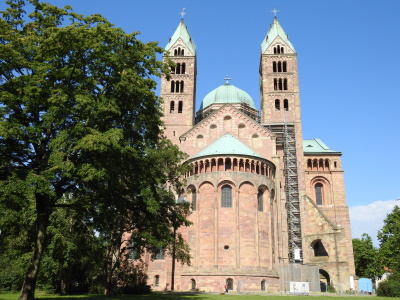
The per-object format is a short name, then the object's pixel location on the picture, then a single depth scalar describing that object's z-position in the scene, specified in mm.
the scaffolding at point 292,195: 41406
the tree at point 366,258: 58344
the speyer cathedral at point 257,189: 34000
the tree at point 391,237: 43500
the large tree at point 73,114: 16906
